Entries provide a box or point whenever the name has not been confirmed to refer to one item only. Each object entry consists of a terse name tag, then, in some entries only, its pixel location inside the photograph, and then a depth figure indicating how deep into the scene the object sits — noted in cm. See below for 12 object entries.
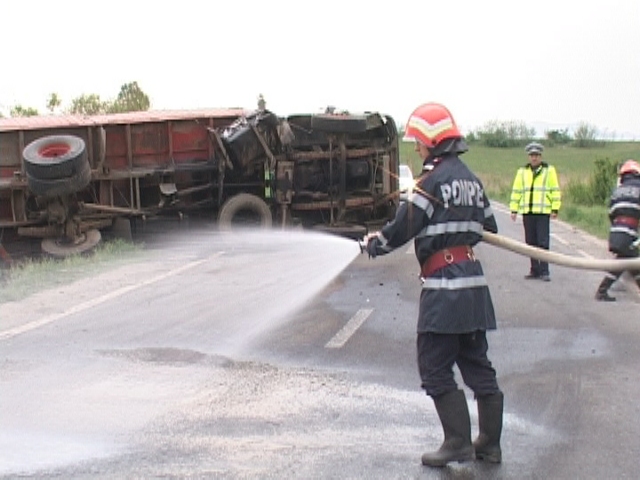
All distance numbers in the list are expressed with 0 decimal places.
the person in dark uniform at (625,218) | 1041
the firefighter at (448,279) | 496
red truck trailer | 1568
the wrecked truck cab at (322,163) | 1598
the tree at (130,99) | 3128
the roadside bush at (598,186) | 3121
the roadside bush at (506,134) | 9875
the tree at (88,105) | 3136
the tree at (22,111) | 3164
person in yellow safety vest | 1229
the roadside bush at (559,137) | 10256
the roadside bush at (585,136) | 9838
